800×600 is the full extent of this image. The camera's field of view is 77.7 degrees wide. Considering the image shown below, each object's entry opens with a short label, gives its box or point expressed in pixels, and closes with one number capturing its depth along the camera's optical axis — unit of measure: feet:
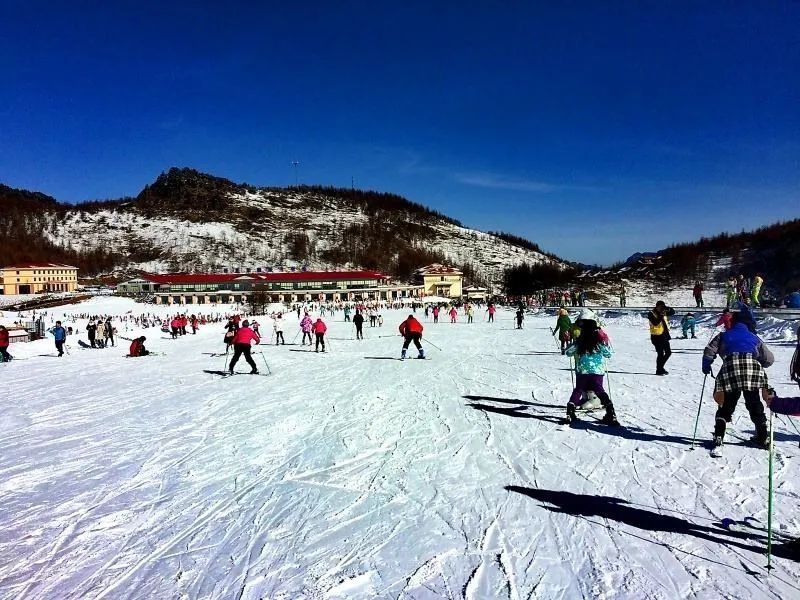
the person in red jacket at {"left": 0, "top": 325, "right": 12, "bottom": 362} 52.39
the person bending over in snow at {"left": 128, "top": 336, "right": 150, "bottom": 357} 56.13
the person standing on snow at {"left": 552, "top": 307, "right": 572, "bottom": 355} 43.73
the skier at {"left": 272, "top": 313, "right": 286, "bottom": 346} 66.63
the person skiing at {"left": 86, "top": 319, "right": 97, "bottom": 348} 70.33
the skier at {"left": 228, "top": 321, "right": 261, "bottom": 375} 36.45
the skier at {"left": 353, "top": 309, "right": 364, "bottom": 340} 68.83
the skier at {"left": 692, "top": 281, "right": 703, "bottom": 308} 81.05
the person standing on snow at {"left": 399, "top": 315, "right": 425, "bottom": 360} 42.29
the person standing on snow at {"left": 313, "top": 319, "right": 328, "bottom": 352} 53.16
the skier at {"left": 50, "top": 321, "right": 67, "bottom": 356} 58.39
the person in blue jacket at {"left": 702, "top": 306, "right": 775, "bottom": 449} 15.75
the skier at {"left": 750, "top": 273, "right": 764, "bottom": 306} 67.15
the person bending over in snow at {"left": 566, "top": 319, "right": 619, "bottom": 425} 19.81
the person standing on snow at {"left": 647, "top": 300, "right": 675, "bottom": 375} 31.94
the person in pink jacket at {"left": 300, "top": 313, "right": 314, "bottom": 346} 60.97
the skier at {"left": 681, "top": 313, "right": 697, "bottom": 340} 59.26
